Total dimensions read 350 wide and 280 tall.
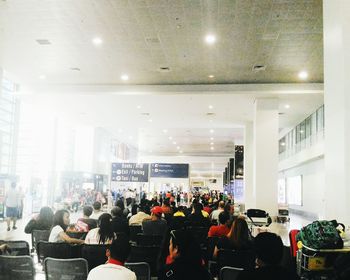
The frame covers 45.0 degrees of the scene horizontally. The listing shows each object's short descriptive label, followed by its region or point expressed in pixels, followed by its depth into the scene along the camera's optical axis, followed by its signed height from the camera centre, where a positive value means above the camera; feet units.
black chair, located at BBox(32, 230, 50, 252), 22.68 -3.01
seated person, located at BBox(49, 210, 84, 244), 21.45 -2.60
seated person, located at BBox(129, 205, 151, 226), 32.78 -2.85
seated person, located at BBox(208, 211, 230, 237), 23.41 -2.58
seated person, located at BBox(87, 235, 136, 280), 10.02 -2.07
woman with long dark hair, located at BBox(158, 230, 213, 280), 9.95 -1.90
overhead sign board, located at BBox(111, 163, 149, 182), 55.36 +1.19
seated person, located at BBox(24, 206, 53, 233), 25.07 -2.54
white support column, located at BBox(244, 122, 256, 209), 70.59 +3.22
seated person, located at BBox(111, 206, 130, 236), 25.84 -2.68
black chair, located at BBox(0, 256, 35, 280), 13.89 -2.95
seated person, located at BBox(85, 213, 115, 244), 19.34 -2.45
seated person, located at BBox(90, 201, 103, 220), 32.23 -2.34
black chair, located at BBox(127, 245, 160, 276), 17.08 -2.92
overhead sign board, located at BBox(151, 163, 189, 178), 64.95 +1.86
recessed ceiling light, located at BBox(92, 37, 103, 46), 36.70 +12.24
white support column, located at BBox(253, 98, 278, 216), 52.37 +3.55
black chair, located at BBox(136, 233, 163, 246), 22.50 -3.08
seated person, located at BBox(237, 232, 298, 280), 8.22 -1.57
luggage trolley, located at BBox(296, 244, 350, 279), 13.64 -2.47
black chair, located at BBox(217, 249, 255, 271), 16.33 -2.87
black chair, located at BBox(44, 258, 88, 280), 13.37 -2.84
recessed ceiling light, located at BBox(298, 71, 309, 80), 46.44 +12.39
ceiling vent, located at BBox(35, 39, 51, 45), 38.00 +12.41
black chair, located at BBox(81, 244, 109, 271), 16.35 -2.84
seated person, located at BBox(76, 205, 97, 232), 24.94 -2.58
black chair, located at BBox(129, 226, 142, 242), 28.43 -3.26
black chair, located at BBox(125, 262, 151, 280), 13.52 -2.84
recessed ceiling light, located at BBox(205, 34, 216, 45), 35.24 +12.20
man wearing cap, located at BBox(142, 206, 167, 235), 30.37 -3.22
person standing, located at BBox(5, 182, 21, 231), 47.78 -3.01
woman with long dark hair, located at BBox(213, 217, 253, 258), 18.99 -2.50
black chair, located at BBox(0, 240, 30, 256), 16.26 -2.70
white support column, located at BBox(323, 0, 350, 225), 18.52 +3.54
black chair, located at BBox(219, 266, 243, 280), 13.20 -2.79
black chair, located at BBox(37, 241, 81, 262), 16.99 -2.87
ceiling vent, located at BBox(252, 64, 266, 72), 43.67 +12.24
